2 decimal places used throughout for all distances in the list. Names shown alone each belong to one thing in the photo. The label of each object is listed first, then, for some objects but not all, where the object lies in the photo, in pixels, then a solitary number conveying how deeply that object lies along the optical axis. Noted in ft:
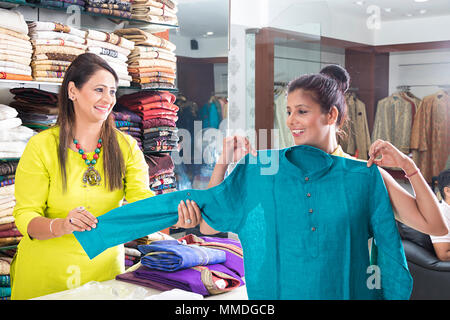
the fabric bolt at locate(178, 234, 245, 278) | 5.56
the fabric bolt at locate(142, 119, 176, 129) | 10.05
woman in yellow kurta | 5.59
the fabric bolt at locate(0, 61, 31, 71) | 7.74
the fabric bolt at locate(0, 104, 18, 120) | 7.68
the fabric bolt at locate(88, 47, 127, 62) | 9.05
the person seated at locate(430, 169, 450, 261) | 6.70
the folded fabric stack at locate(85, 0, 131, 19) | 8.90
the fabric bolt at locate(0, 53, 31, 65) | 7.72
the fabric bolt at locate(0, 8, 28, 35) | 7.66
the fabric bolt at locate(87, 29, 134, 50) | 9.00
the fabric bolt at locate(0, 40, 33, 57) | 7.73
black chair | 8.71
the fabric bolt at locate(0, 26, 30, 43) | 7.73
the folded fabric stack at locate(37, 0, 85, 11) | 8.22
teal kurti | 3.87
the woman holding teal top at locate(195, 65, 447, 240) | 3.69
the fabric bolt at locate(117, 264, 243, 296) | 5.10
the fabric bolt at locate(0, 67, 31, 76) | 7.77
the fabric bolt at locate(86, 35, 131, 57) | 9.00
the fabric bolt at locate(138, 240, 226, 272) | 5.28
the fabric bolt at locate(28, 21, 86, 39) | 8.25
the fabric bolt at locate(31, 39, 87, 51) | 8.27
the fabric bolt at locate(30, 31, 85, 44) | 8.27
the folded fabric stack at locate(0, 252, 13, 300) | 7.91
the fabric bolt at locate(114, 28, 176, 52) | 9.86
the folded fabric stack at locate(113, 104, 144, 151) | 9.55
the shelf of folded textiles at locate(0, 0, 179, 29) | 7.96
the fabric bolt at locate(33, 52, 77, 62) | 8.28
